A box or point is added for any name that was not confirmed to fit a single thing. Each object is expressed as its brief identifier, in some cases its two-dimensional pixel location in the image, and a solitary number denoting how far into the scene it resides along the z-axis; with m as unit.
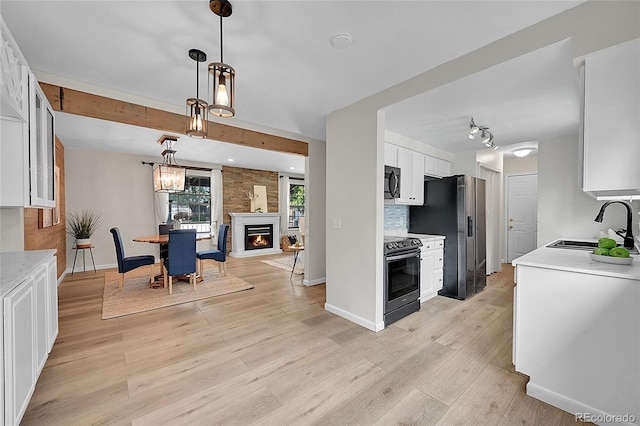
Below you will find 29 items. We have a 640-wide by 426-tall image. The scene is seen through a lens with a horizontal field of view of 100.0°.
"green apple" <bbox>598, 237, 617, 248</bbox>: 1.76
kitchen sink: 2.60
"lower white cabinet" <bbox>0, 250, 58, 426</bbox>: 1.27
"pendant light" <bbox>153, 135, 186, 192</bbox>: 4.37
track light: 3.05
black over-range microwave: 3.31
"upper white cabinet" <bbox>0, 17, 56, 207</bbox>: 1.67
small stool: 5.09
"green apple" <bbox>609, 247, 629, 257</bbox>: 1.67
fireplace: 7.18
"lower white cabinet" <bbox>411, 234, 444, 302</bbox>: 3.55
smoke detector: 1.86
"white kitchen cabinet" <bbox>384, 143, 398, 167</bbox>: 3.44
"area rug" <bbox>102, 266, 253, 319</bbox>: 3.41
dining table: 4.18
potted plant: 5.04
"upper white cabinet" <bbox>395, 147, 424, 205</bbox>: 3.65
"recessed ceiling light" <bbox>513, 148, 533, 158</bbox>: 4.65
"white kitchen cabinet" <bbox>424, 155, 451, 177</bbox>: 4.14
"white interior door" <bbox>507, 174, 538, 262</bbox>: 5.71
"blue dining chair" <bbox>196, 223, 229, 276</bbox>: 4.70
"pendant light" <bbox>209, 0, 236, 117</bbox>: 1.55
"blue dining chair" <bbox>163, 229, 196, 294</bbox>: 3.87
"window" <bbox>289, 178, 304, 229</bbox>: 8.62
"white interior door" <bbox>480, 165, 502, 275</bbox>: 5.14
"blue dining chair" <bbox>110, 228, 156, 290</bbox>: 3.91
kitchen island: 1.46
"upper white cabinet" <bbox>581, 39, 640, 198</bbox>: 1.44
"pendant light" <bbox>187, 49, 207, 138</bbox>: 2.06
